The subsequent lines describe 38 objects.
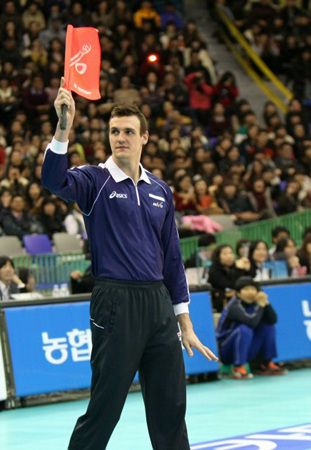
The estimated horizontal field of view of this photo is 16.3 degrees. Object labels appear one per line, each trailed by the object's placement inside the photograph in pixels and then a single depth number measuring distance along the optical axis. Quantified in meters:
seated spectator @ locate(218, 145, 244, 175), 21.66
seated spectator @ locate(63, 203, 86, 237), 17.55
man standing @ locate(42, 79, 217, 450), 6.34
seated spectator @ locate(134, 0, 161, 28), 24.89
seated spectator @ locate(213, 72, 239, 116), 23.91
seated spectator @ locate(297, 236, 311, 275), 16.20
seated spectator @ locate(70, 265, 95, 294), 13.55
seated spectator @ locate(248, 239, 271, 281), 15.27
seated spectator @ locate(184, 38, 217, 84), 24.42
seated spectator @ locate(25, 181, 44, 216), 17.79
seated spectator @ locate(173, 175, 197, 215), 19.12
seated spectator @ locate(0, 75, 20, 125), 20.69
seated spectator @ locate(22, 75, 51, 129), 21.08
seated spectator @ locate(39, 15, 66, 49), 22.70
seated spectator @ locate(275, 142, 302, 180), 21.70
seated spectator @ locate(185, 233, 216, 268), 15.27
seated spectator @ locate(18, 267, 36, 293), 13.73
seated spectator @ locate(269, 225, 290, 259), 17.37
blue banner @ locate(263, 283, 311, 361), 14.02
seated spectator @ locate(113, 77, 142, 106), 22.02
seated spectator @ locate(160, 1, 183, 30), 25.70
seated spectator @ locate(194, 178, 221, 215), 19.39
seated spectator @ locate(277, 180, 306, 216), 20.12
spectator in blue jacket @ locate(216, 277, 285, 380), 13.23
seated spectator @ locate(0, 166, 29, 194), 17.93
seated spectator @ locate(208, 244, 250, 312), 14.23
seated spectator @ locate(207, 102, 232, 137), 23.25
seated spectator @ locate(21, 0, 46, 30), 22.86
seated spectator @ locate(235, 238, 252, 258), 15.89
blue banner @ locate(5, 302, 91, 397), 11.78
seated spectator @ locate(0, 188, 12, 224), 17.28
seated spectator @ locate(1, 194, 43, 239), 17.20
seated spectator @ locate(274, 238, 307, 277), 15.73
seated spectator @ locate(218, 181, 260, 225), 19.77
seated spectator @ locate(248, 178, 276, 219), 20.34
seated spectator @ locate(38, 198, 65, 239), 17.67
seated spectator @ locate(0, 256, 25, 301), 12.93
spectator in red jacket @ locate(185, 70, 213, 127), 23.72
